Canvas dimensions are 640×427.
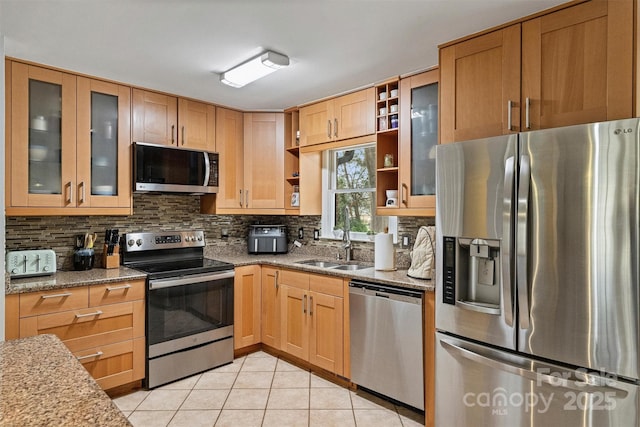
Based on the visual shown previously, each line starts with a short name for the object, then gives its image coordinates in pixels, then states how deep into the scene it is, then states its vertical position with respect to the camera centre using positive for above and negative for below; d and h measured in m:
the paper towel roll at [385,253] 2.80 -0.30
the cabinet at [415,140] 2.61 +0.51
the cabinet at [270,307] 3.35 -0.85
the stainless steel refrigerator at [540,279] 1.54 -0.30
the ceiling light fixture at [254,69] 2.38 +0.96
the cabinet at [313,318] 2.85 -0.85
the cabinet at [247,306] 3.34 -0.84
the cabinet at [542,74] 1.69 +0.71
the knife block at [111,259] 3.01 -0.37
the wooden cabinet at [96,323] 2.34 -0.73
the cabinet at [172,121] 3.11 +0.79
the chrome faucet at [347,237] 3.41 -0.22
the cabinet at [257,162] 3.72 +0.50
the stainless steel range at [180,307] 2.82 -0.75
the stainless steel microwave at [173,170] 3.04 +0.36
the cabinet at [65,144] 2.54 +0.49
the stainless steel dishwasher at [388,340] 2.35 -0.84
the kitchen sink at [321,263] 3.38 -0.46
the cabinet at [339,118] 3.03 +0.81
